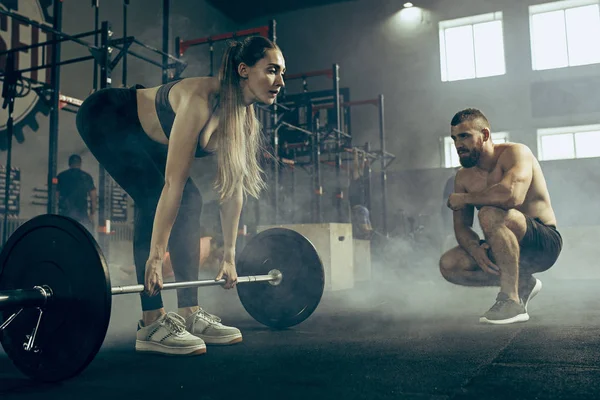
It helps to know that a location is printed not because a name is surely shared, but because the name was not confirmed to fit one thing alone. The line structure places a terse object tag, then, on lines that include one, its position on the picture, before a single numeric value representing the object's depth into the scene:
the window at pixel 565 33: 8.11
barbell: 1.16
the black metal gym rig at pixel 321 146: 5.11
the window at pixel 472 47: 8.64
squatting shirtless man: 2.07
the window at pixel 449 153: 8.66
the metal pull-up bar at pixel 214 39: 4.84
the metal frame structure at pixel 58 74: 3.22
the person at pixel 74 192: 4.37
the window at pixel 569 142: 8.02
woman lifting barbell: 1.48
